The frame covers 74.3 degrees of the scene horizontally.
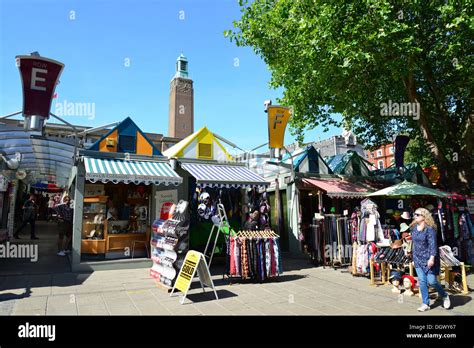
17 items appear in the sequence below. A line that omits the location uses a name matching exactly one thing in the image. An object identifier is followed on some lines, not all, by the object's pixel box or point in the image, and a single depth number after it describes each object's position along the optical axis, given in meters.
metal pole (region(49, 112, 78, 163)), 8.22
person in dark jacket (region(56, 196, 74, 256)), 10.40
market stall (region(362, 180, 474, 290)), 9.72
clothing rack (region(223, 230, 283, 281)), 7.56
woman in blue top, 5.42
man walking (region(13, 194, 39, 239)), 13.74
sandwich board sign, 5.96
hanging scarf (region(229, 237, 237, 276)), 7.52
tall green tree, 9.13
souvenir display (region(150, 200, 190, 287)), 6.55
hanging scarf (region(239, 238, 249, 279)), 7.55
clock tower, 57.62
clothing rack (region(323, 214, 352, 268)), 9.84
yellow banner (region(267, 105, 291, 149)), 11.52
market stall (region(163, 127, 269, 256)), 9.53
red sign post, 7.48
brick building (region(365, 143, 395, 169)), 57.25
